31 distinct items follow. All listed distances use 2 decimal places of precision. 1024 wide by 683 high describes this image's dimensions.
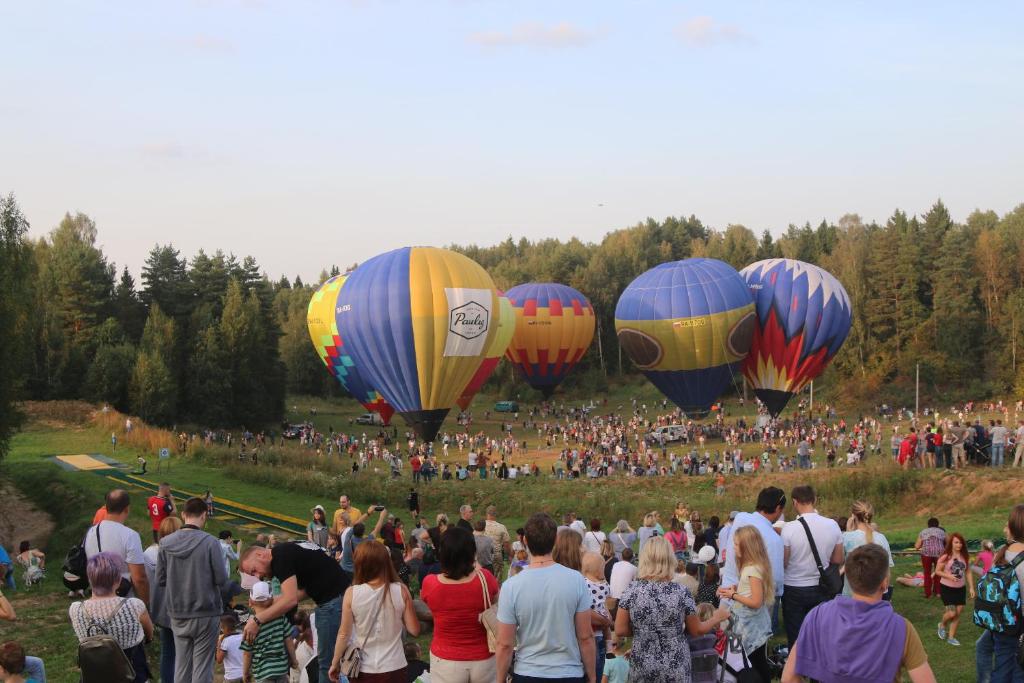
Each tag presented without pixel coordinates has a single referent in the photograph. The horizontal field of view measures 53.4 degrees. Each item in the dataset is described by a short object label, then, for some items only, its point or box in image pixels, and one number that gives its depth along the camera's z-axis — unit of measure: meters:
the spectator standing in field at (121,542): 6.34
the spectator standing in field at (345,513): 10.70
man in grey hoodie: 6.02
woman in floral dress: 5.01
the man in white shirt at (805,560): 6.29
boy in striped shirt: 5.61
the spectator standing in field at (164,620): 6.22
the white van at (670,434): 39.12
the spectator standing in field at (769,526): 5.81
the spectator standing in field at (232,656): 7.23
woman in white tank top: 5.08
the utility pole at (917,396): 49.94
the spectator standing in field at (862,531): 7.36
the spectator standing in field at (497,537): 10.43
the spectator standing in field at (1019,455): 21.09
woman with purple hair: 5.48
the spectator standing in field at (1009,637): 5.41
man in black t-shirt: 5.32
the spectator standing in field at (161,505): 10.75
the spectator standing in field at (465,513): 10.58
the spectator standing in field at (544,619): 4.79
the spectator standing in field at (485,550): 9.43
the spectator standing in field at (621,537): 10.38
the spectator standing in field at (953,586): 8.94
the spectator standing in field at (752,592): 5.41
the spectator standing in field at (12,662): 4.93
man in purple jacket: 3.76
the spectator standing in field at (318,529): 11.30
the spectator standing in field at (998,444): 21.13
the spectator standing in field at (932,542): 10.56
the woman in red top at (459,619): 5.00
